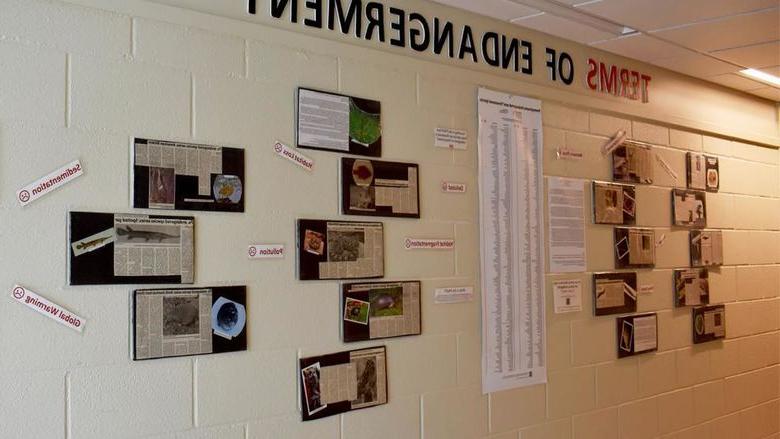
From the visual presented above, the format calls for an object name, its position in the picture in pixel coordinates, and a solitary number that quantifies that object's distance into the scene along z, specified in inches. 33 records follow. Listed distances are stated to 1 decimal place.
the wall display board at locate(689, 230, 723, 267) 163.9
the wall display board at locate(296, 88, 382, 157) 98.8
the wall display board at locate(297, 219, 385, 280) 98.1
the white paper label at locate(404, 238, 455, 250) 110.5
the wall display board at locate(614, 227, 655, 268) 145.8
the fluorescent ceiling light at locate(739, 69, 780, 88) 164.7
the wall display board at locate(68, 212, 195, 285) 79.2
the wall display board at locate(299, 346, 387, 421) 97.6
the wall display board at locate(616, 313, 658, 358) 145.2
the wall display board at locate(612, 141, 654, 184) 146.8
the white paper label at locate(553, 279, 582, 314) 133.0
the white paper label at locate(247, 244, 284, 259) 93.2
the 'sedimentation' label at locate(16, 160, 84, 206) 76.0
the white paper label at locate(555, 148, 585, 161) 135.6
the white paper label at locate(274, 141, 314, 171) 96.2
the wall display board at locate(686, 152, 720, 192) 164.7
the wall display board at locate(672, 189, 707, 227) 159.9
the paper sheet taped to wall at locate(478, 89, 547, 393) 122.0
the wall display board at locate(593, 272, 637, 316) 140.3
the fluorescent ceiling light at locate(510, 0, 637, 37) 119.1
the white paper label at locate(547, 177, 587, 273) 133.4
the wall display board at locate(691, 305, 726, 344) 162.6
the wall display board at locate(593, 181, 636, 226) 141.7
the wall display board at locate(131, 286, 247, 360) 83.4
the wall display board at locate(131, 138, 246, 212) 84.2
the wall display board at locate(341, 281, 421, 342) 102.5
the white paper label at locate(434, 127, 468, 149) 115.9
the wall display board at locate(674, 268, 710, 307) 158.7
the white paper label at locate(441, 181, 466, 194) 116.3
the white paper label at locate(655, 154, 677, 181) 157.5
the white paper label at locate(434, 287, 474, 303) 114.5
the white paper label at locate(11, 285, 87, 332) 75.3
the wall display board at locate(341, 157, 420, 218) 103.1
